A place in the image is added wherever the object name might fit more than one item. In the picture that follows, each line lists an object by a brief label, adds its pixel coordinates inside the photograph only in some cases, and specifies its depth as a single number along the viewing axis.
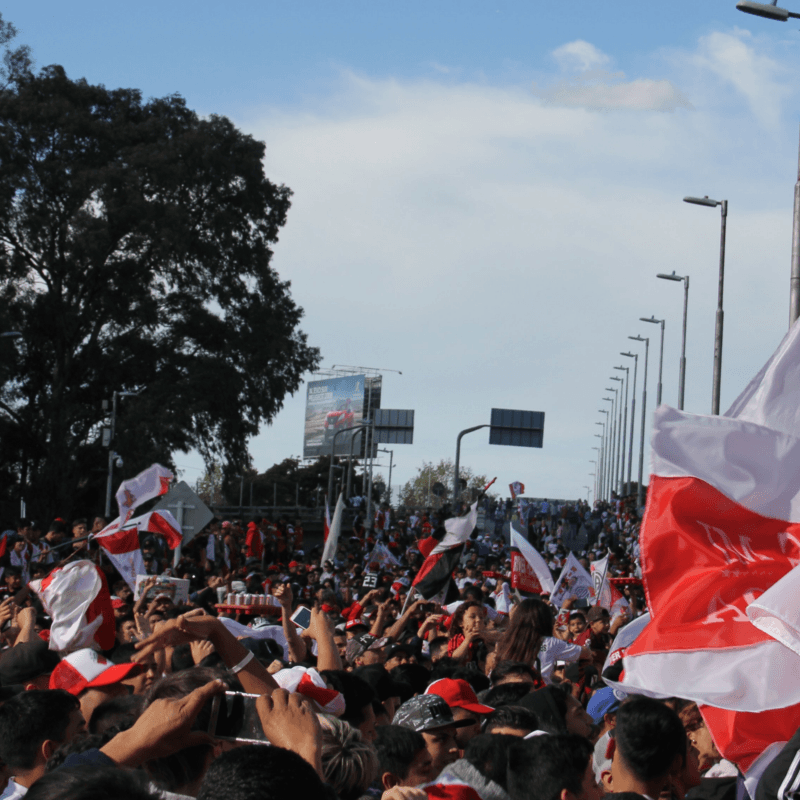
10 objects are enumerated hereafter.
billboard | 82.75
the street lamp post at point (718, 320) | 23.39
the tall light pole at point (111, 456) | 31.47
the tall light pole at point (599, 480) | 106.75
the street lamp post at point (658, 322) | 43.82
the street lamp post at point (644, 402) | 43.09
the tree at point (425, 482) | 124.19
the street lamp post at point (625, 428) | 72.89
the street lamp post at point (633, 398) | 64.18
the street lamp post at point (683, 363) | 34.88
